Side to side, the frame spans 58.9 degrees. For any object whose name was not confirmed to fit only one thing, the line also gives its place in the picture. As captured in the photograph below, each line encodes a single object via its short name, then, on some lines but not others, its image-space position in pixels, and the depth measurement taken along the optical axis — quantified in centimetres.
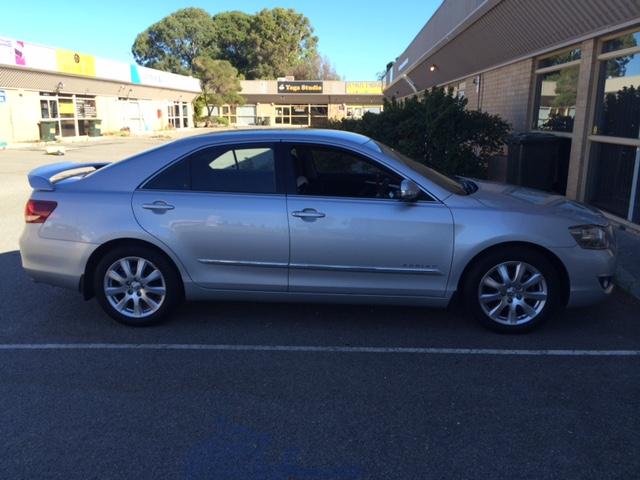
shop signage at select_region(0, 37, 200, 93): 2698
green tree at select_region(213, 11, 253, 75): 8188
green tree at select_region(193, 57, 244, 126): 5434
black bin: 991
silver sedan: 441
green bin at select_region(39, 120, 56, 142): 2994
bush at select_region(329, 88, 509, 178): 973
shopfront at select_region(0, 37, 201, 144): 2792
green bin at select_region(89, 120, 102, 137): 3528
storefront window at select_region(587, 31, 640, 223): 775
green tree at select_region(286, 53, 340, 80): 8444
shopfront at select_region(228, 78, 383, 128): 6234
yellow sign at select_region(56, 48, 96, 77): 3097
